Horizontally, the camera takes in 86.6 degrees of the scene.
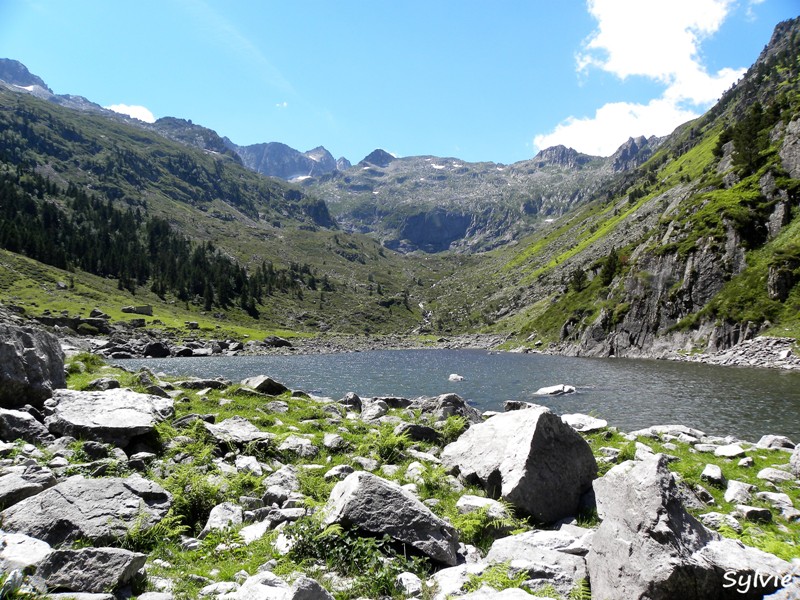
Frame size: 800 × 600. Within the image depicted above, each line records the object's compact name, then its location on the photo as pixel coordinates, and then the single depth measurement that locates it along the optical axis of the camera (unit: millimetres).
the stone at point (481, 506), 9609
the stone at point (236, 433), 14992
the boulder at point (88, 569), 5703
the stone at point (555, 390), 40531
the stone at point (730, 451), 16516
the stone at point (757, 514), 10641
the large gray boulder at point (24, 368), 14039
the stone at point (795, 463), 14195
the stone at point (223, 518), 8741
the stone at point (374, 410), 24359
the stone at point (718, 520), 9859
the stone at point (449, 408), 22750
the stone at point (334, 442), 15664
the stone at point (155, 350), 82062
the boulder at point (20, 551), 5793
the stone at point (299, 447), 14913
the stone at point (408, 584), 6789
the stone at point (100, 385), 18062
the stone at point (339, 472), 11836
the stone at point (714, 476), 13070
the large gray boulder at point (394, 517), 7987
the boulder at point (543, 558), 6895
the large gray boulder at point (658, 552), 6000
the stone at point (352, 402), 27575
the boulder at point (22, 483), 7676
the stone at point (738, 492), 11852
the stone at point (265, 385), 27988
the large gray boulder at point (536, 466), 10359
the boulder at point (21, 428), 11703
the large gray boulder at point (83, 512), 6938
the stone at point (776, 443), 18316
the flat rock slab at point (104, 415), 12609
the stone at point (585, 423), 20656
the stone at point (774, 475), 13633
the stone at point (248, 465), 12166
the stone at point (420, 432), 17812
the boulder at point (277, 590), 5520
